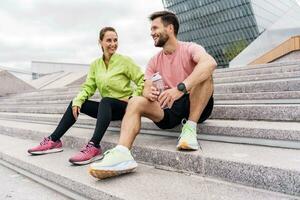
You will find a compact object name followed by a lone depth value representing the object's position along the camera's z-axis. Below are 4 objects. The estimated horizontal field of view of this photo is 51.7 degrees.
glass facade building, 52.62
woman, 3.18
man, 2.21
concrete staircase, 1.85
